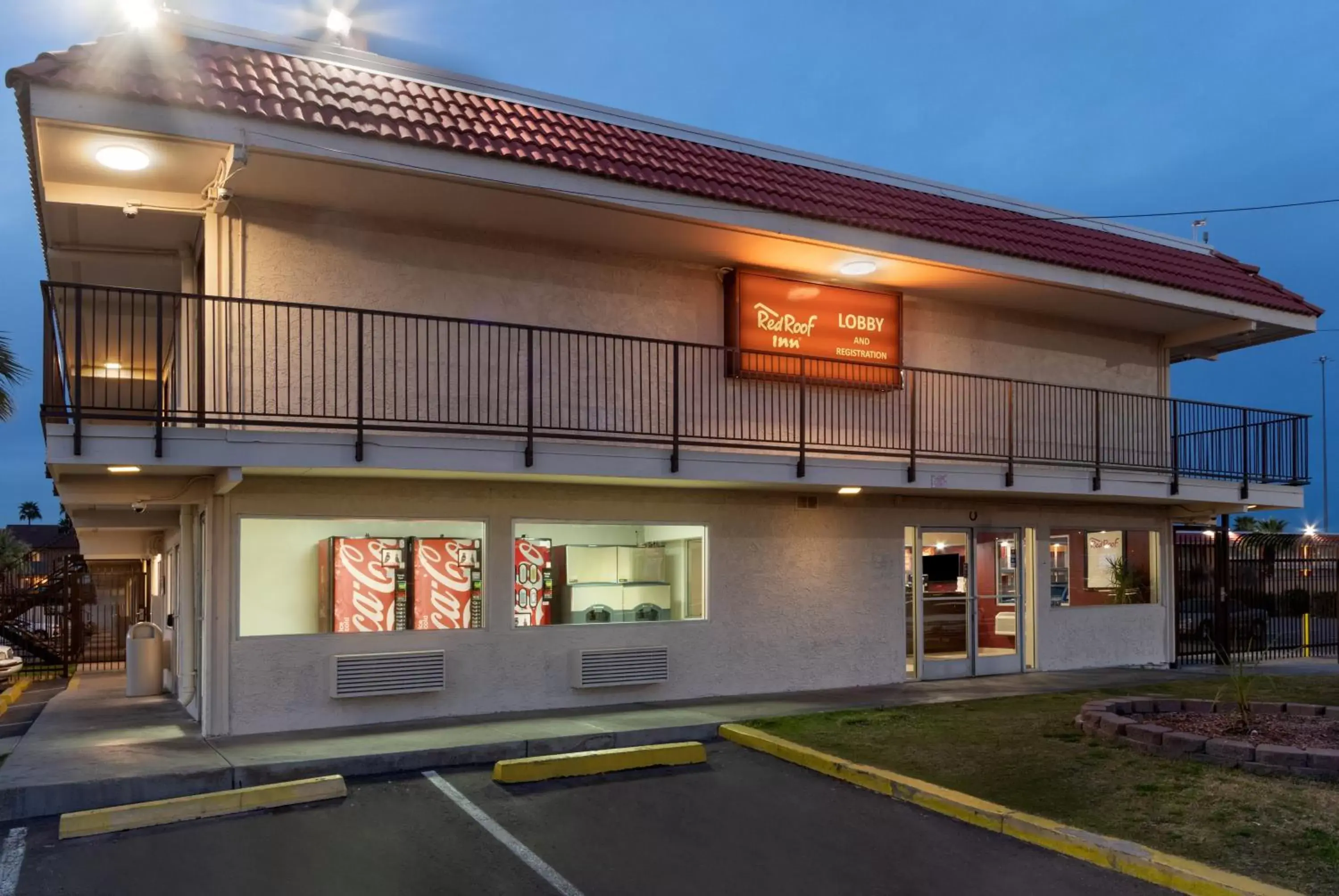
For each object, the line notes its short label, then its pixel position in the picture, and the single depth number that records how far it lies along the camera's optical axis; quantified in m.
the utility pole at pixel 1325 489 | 63.25
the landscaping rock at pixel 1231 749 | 8.41
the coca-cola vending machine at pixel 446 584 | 11.69
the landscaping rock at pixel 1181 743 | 8.77
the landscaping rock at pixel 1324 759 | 7.95
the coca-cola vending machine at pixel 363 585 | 11.22
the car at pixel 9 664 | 16.78
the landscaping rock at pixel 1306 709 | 10.24
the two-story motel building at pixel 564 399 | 10.38
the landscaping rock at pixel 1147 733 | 9.12
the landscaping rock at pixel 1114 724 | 9.70
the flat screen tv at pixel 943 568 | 15.27
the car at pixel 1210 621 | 18.30
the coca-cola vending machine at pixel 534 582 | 12.16
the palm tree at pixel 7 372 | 16.38
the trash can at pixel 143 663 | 14.46
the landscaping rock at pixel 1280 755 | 8.12
